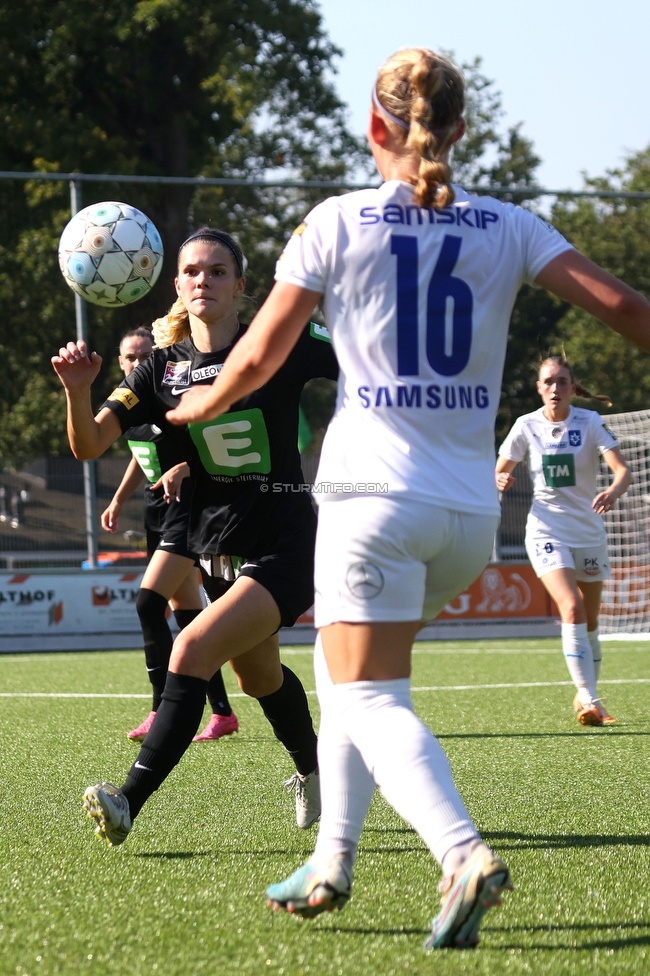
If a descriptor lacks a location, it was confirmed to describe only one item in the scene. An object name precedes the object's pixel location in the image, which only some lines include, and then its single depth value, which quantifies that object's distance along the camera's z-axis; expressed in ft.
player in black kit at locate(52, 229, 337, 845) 23.76
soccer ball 34.58
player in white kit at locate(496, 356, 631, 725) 49.16
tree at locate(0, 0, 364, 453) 161.68
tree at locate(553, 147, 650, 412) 245.45
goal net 104.83
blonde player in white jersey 16.50
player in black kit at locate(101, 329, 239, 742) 40.24
